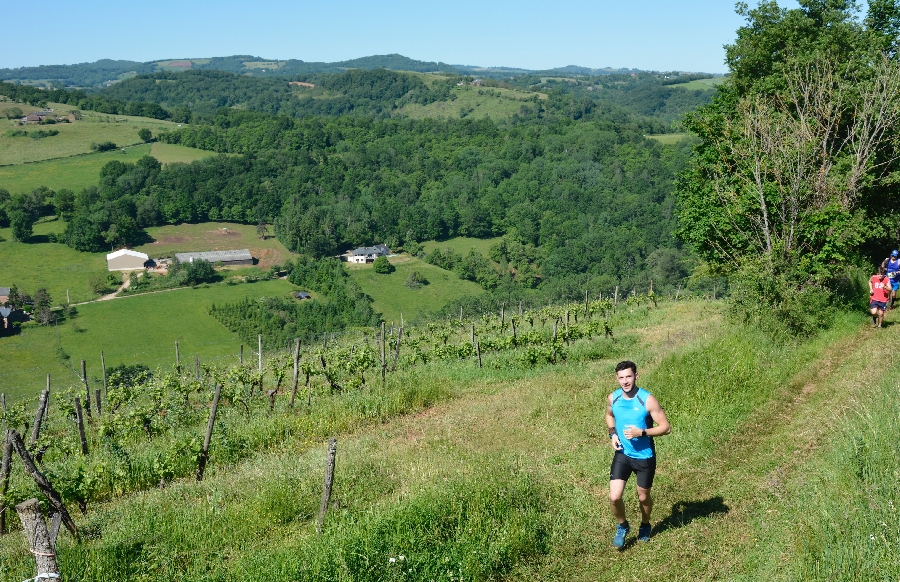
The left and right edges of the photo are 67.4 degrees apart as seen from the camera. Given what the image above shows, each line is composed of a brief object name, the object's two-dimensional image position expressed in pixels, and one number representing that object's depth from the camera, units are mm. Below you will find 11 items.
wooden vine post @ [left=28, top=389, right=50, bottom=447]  9802
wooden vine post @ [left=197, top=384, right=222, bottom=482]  9852
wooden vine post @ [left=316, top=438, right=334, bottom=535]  7145
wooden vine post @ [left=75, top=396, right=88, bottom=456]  11156
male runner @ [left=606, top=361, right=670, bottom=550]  6176
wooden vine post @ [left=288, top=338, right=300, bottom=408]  14549
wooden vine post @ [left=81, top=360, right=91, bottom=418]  15016
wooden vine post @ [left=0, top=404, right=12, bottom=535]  7559
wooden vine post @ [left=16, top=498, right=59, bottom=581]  5398
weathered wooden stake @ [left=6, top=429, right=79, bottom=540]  6730
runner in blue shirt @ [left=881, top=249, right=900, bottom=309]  15555
